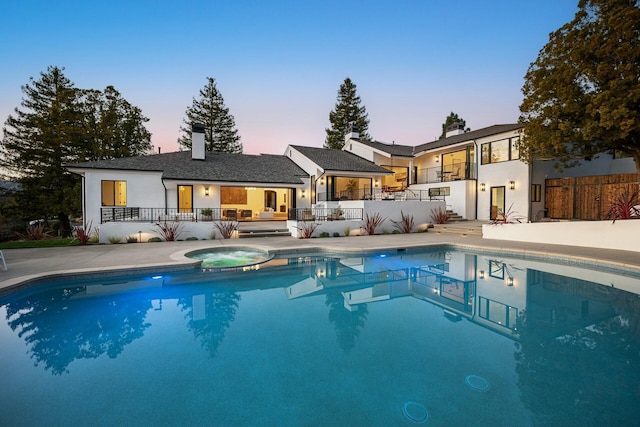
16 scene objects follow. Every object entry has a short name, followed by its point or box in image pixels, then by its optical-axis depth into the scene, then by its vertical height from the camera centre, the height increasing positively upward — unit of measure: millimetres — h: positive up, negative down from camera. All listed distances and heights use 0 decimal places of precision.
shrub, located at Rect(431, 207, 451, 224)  18406 -576
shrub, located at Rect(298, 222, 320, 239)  14961 -1173
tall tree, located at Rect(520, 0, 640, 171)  10430 +4881
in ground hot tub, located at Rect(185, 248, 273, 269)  9812 -1910
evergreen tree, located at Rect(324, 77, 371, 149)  39125 +12461
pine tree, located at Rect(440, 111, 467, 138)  44178 +13327
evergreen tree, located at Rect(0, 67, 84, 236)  23359 +4593
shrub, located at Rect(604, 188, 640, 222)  10844 -51
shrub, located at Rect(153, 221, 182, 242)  13453 -1159
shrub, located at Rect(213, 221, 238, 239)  14398 -1083
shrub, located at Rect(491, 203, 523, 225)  17219 -469
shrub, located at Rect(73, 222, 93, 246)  12234 -1330
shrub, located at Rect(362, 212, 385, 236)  16641 -939
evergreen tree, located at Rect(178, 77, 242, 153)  35375 +10734
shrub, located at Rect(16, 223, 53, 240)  13508 -1342
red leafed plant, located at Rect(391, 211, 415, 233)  17531 -1094
